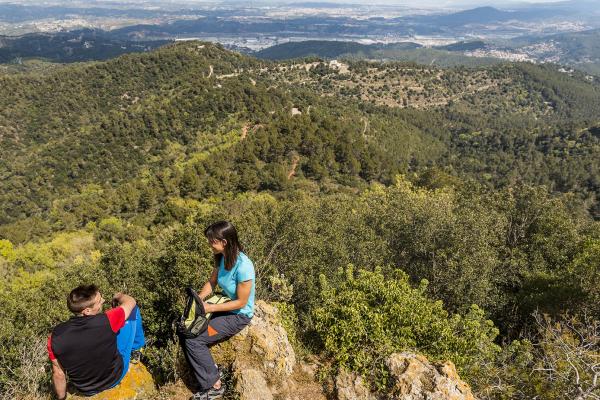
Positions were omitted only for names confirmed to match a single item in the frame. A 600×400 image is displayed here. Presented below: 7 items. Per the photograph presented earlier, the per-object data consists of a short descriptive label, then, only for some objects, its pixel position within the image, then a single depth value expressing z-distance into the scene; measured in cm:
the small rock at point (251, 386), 721
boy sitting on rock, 604
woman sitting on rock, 693
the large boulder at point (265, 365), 742
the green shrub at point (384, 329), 846
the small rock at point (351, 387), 775
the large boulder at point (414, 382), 726
